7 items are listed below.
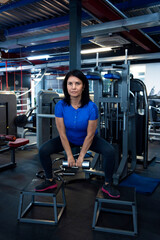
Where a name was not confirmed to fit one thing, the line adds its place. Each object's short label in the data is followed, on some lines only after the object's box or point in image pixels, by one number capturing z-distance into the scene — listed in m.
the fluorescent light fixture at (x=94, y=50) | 5.54
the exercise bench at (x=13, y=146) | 3.05
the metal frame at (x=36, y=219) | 1.71
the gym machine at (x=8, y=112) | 4.33
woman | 1.74
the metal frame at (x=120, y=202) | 1.62
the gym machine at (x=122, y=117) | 2.63
